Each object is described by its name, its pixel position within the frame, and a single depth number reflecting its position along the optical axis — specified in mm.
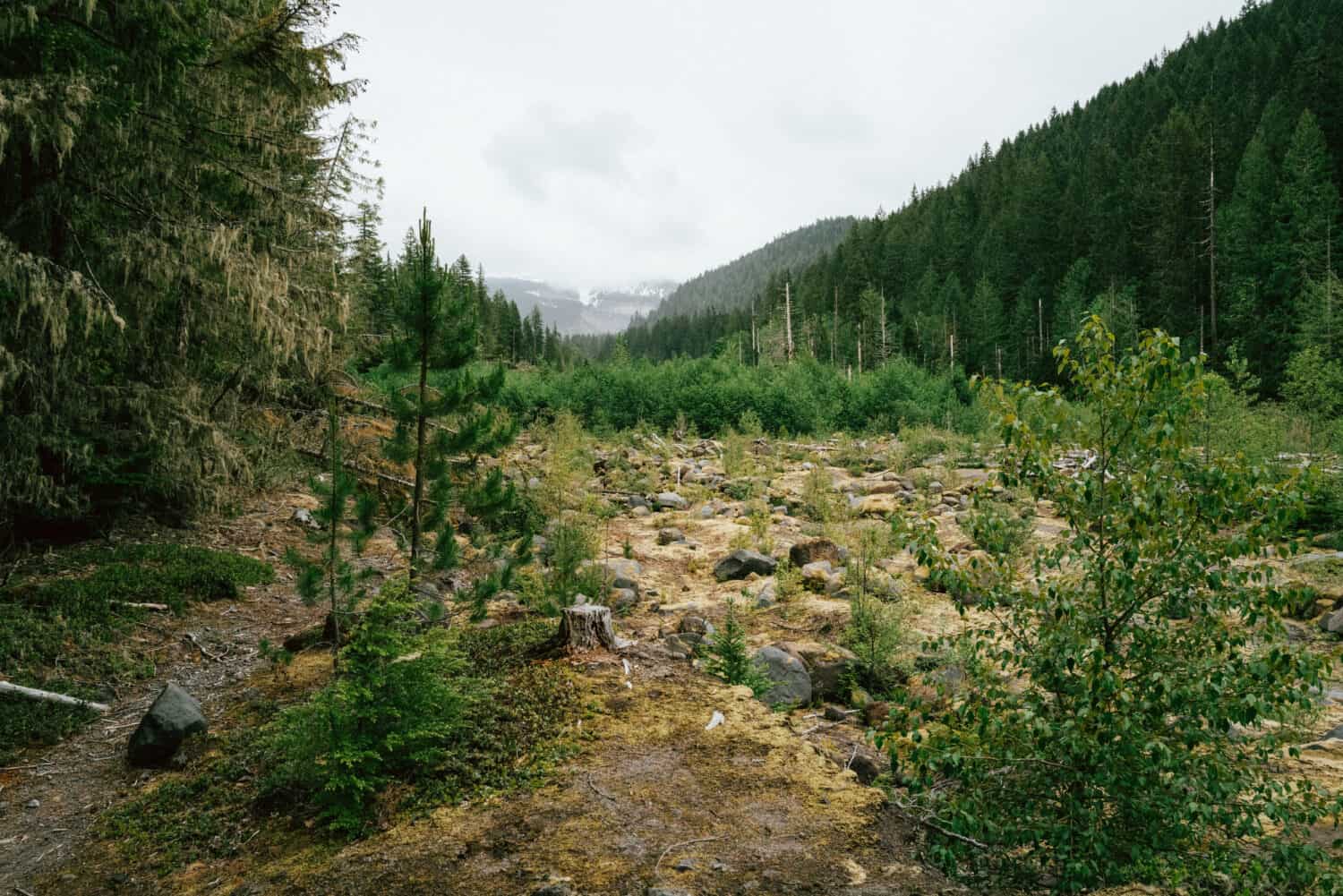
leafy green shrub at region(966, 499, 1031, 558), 2736
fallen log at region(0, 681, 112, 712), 5137
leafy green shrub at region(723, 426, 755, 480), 16816
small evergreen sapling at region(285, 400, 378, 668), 5086
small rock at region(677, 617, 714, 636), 6355
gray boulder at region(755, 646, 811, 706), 5207
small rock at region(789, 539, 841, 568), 9273
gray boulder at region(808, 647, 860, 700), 5566
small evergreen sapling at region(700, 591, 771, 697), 5156
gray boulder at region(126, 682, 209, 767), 4562
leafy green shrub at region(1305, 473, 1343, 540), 10055
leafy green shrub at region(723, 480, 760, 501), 14195
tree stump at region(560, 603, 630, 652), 5469
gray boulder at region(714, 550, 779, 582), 9047
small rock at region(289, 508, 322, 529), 10220
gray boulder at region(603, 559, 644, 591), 7844
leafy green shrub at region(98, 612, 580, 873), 3559
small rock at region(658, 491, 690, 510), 14070
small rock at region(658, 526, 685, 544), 11223
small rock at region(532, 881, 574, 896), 2787
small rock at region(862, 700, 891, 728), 4859
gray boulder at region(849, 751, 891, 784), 3980
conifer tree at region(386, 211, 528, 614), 5566
